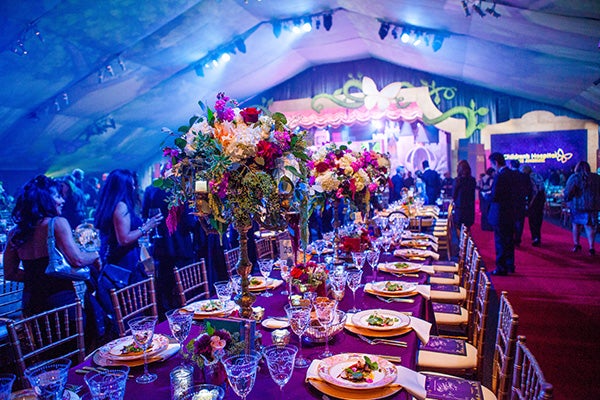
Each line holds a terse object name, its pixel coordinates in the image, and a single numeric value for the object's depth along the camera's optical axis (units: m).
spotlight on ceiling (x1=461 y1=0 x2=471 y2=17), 5.88
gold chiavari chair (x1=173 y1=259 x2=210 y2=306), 2.96
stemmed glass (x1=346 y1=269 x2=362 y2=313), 2.25
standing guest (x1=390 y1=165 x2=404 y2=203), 10.63
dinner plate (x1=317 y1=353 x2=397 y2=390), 1.44
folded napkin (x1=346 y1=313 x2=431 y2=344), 1.95
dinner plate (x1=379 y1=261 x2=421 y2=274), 3.15
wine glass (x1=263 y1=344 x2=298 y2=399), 1.36
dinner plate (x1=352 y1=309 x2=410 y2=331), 1.96
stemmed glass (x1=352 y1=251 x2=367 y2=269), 2.60
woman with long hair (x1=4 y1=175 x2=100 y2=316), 2.83
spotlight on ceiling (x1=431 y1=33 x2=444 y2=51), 9.05
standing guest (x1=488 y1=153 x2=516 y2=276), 5.66
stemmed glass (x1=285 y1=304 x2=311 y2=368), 1.62
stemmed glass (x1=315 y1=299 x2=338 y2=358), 1.67
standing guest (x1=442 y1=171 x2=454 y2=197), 12.73
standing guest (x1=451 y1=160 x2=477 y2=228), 7.35
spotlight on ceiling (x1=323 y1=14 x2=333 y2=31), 9.77
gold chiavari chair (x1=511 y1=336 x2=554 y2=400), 1.16
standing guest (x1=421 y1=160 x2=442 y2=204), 10.23
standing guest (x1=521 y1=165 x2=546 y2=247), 7.77
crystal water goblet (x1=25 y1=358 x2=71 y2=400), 1.29
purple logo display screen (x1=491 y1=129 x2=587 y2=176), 12.55
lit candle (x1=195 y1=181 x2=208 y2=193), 1.85
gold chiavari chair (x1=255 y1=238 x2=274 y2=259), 3.99
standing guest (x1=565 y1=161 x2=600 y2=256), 6.54
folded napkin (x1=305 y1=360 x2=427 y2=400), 1.43
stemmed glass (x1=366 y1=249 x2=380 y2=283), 2.68
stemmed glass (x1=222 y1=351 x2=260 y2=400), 1.26
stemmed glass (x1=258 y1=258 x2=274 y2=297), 2.54
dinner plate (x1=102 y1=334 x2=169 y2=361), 1.74
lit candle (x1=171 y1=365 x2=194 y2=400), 1.42
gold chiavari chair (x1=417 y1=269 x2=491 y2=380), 2.35
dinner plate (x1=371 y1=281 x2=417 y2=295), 2.55
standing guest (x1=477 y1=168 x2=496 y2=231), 9.52
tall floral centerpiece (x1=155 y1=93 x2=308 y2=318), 1.86
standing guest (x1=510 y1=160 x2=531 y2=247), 5.76
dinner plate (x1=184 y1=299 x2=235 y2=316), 2.26
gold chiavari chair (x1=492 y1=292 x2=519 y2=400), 1.68
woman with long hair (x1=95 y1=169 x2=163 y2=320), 3.46
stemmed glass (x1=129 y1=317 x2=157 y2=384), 1.60
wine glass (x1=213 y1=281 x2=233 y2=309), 2.21
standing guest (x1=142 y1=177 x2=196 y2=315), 4.25
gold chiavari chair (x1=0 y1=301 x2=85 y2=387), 1.84
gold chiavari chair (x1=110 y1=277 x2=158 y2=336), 2.49
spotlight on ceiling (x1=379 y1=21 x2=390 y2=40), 9.30
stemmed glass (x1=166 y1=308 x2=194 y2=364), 1.64
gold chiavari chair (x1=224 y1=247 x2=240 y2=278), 3.30
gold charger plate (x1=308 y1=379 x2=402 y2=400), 1.41
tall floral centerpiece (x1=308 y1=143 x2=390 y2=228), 3.47
